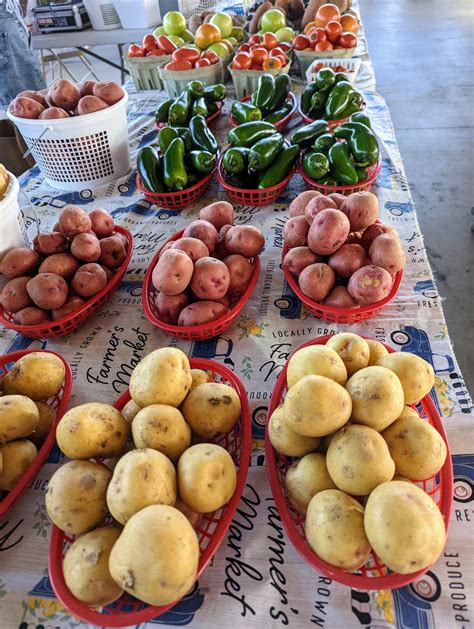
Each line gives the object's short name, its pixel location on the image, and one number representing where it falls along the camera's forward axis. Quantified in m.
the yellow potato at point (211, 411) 0.80
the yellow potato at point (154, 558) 0.58
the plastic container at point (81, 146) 1.58
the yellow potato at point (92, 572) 0.62
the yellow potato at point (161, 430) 0.73
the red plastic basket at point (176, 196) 1.63
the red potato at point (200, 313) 1.10
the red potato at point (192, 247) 1.15
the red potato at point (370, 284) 1.06
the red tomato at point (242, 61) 2.27
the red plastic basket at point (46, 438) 0.80
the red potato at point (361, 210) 1.15
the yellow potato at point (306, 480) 0.71
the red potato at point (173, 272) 1.08
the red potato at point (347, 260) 1.11
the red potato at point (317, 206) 1.16
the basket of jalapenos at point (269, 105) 1.96
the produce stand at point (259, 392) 0.69
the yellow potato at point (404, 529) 0.59
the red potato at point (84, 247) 1.20
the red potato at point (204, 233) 1.22
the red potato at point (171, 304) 1.14
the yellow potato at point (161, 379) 0.78
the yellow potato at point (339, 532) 0.63
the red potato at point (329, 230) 1.08
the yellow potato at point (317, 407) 0.69
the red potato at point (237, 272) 1.18
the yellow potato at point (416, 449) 0.70
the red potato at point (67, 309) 1.16
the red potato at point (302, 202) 1.28
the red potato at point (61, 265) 1.18
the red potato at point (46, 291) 1.12
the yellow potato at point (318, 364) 0.77
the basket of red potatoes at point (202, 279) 1.10
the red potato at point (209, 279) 1.10
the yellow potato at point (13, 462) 0.81
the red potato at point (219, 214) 1.32
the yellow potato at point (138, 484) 0.64
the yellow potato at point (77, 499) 0.67
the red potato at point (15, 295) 1.15
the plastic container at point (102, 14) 3.28
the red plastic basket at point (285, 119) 2.02
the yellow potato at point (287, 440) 0.75
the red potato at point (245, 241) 1.20
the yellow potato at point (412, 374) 0.78
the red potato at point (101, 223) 1.31
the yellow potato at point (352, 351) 0.82
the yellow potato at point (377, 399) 0.71
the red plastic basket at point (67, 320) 1.14
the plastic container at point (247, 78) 2.23
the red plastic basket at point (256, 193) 1.61
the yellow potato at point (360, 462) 0.66
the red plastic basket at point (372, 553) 0.63
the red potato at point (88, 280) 1.19
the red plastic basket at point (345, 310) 1.09
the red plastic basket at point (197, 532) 0.62
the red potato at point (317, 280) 1.11
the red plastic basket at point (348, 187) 1.52
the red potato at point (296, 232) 1.20
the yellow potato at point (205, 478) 0.67
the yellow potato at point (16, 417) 0.82
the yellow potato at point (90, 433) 0.73
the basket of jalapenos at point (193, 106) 1.96
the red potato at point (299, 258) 1.15
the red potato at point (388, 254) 1.08
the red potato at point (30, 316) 1.14
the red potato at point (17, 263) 1.18
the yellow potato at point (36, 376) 0.92
